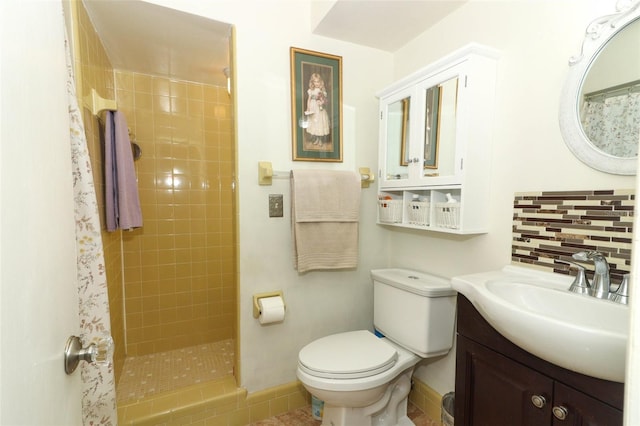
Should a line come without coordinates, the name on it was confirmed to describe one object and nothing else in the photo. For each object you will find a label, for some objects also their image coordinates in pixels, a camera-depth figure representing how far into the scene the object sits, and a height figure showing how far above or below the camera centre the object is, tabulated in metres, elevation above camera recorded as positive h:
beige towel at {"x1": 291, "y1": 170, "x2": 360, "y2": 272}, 1.65 -0.14
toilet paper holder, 1.65 -0.57
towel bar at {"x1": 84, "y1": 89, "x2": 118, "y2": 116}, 1.46 +0.44
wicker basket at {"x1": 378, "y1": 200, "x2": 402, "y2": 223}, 1.74 -0.10
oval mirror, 0.96 +0.33
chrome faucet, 0.93 -0.25
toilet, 1.33 -0.76
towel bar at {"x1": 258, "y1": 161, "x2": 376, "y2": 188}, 1.61 +0.10
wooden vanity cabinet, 0.78 -0.57
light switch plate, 1.70 -0.07
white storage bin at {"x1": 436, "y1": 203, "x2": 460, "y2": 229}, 1.35 -0.10
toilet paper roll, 1.60 -0.62
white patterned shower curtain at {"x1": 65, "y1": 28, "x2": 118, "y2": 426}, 0.96 -0.32
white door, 0.40 -0.05
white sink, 0.69 -0.34
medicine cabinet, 1.32 +0.25
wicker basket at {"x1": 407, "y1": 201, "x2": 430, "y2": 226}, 1.53 -0.10
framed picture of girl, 1.70 +0.50
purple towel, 1.67 +0.11
